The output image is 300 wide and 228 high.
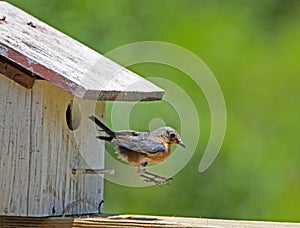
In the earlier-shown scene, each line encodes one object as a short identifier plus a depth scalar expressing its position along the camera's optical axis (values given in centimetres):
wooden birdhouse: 743
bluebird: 780
